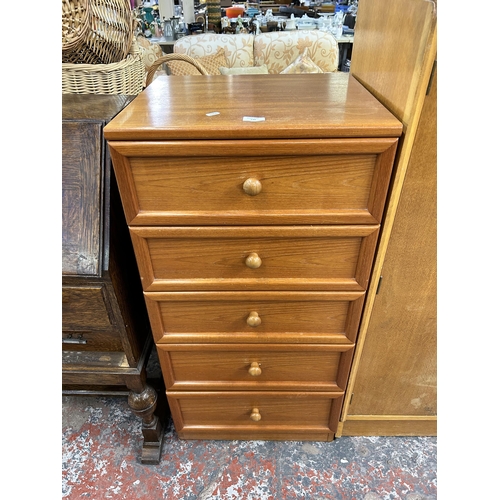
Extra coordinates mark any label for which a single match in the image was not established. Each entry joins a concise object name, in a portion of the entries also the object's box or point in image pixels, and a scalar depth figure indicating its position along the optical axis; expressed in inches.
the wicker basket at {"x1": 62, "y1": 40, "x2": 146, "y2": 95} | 40.6
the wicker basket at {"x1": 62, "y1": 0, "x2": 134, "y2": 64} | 39.1
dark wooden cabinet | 28.7
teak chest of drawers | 24.5
